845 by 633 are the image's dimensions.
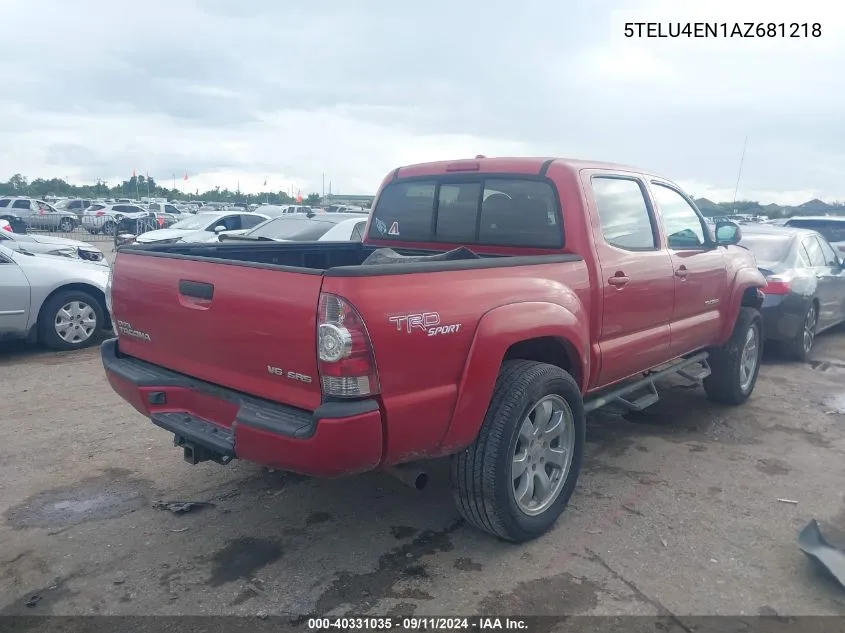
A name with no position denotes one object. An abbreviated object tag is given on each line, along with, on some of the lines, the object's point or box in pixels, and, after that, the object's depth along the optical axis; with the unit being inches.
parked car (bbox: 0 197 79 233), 1215.6
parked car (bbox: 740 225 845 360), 295.7
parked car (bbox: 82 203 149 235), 1237.1
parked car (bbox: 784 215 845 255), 475.5
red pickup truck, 107.4
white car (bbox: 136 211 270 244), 572.8
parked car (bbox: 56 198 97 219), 1621.6
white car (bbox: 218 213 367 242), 398.6
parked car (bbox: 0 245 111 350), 284.2
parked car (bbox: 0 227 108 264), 383.5
